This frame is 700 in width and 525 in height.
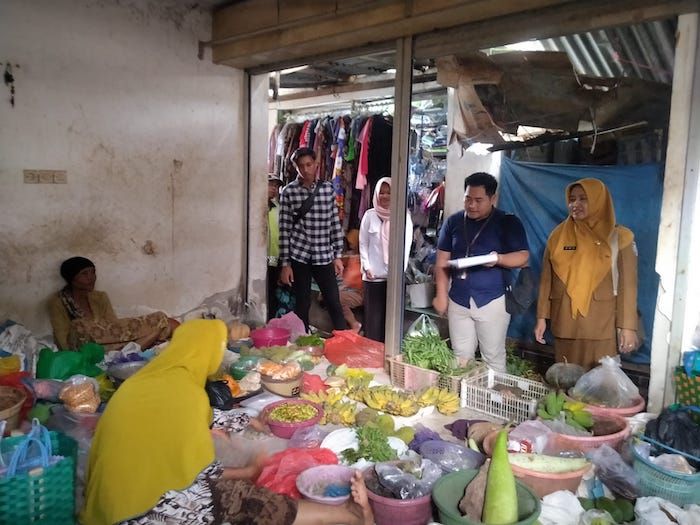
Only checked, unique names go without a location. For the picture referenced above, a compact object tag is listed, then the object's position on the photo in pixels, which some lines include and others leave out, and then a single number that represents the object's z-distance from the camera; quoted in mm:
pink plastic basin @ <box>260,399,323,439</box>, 3414
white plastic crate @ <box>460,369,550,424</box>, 3686
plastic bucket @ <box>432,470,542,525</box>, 2348
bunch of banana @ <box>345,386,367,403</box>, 4043
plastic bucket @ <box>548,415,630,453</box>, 3094
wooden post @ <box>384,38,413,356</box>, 4492
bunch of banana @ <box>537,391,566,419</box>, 3340
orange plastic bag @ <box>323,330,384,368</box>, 4848
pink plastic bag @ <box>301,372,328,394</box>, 4199
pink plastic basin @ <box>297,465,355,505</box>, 2656
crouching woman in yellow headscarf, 2268
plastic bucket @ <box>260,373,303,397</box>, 4117
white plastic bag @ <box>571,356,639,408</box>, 3482
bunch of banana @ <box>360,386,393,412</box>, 3849
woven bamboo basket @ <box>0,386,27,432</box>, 3172
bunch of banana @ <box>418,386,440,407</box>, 3891
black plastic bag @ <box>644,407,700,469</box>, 2853
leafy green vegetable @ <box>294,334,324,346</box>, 5176
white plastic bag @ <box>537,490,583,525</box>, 2572
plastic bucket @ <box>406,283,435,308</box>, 5441
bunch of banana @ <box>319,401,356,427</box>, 3645
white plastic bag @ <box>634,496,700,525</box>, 2441
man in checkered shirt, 5551
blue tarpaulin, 4230
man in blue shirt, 4211
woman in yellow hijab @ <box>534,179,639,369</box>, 3727
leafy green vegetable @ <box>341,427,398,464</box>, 3050
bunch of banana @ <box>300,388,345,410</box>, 3902
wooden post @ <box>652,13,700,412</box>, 3303
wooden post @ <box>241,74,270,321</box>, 5973
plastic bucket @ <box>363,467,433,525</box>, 2570
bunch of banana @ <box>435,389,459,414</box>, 3877
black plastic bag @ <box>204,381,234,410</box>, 3787
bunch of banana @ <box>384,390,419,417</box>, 3762
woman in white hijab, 5438
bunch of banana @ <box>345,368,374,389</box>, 4195
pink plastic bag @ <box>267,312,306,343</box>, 5457
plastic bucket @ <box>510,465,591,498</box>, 2764
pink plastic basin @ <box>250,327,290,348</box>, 5160
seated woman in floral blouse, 4645
